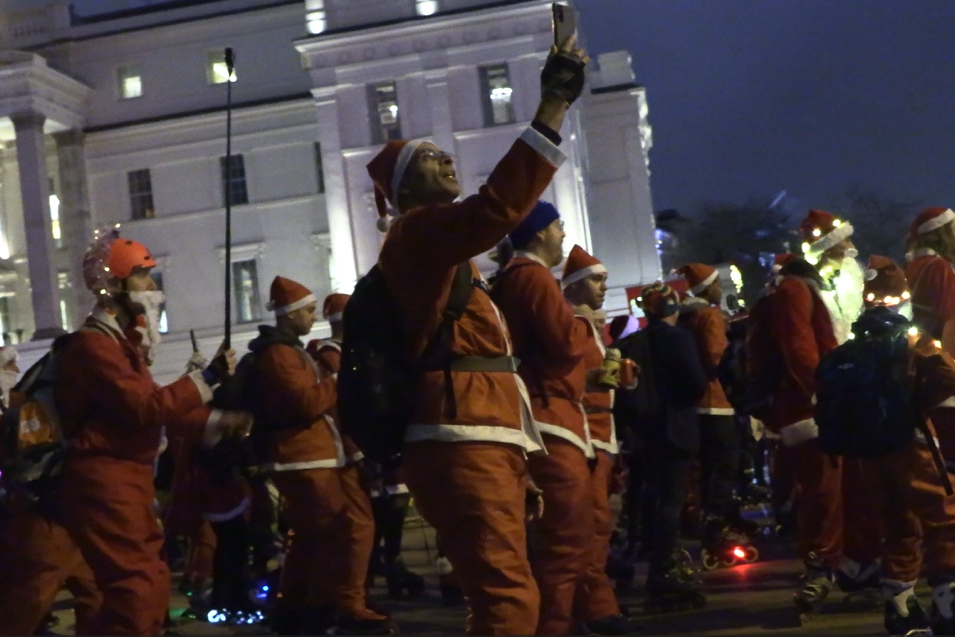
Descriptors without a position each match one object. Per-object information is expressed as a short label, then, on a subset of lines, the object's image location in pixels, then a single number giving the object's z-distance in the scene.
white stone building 50.19
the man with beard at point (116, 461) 6.34
